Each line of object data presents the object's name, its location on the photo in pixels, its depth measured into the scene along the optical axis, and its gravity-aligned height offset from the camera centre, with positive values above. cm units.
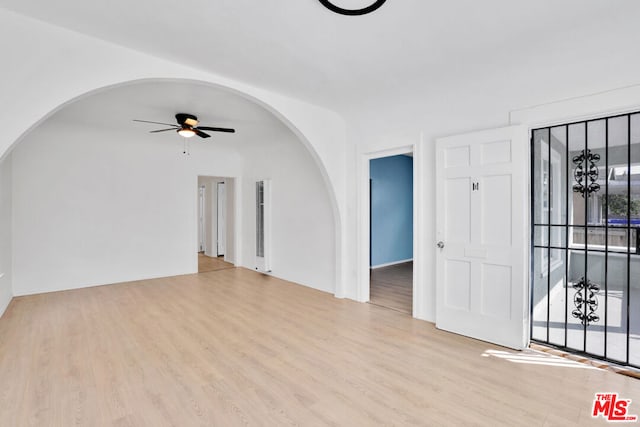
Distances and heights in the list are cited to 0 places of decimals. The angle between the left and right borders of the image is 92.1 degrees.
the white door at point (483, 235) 295 -24
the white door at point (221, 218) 881 -16
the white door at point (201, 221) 966 -27
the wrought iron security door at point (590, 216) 277 -5
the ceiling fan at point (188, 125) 437 +125
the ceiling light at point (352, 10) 204 +139
